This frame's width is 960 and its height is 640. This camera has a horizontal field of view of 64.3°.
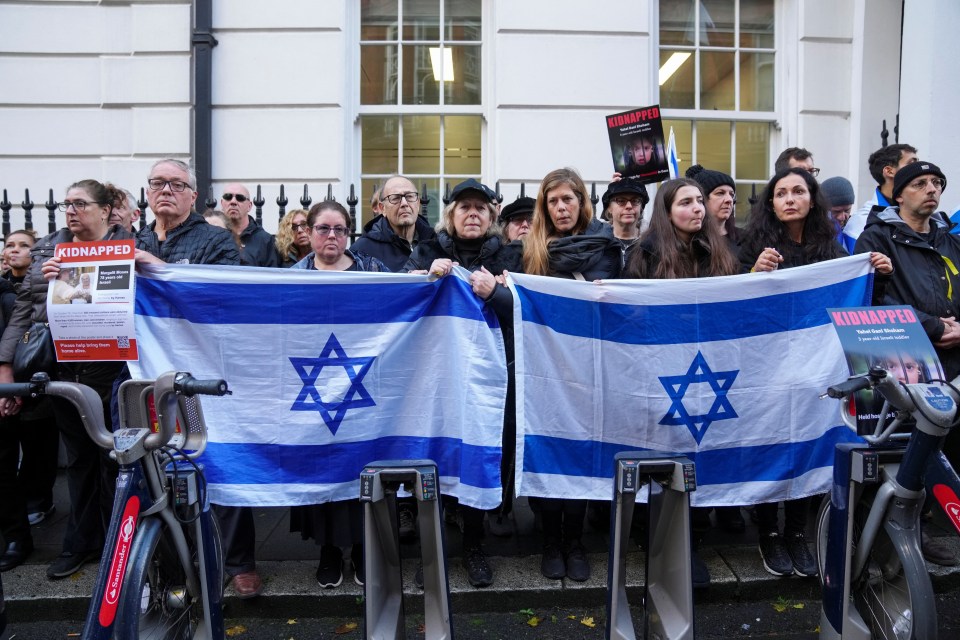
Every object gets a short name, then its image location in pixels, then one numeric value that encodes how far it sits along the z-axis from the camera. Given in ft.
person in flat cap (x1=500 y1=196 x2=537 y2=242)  17.02
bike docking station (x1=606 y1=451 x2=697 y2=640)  10.08
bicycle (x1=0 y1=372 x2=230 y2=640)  9.35
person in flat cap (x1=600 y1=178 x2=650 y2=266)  16.42
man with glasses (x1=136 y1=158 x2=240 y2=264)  13.99
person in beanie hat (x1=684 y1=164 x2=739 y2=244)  16.92
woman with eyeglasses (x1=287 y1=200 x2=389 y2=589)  13.11
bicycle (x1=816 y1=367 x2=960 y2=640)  9.73
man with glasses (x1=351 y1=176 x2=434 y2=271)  16.52
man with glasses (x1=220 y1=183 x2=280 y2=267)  20.03
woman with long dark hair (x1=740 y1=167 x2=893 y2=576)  13.51
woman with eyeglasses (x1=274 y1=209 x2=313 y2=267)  19.88
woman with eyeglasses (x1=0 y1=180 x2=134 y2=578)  13.55
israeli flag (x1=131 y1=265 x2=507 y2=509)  12.91
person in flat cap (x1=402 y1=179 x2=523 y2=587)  13.55
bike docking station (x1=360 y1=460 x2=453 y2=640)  10.02
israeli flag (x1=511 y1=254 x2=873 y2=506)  12.91
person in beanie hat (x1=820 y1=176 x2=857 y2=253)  19.42
